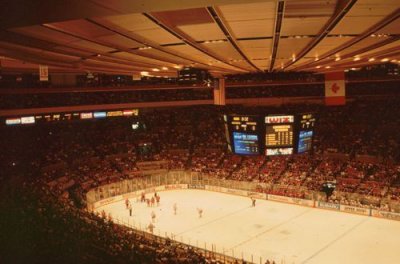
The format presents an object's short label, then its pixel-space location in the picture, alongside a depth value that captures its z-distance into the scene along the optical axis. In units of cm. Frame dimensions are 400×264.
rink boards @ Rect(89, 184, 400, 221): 2616
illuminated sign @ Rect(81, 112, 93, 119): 4184
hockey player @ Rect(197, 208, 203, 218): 2684
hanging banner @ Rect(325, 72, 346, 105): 1933
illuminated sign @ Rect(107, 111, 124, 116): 4438
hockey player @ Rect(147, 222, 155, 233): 2339
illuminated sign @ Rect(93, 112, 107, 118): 4297
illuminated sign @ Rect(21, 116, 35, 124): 3600
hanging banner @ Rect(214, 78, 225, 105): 2269
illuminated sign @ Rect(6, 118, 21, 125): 3531
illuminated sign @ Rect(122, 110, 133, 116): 4541
